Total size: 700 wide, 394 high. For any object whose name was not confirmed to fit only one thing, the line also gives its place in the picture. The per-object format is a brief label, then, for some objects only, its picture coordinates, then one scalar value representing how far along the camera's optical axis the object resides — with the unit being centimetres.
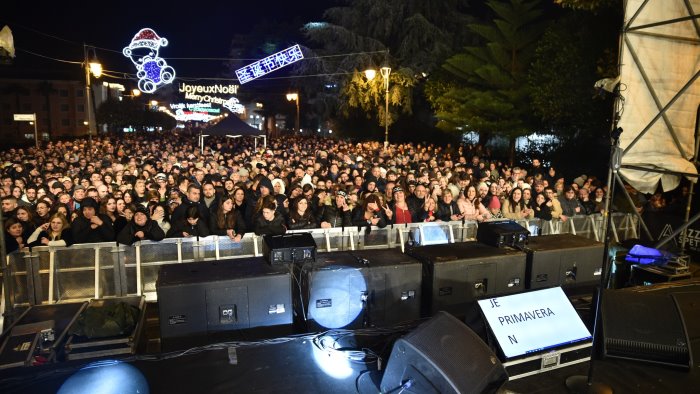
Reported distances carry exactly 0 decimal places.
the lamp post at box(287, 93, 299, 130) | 3044
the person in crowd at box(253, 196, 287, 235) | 664
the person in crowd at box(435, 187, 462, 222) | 851
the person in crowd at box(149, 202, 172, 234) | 692
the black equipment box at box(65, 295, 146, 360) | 423
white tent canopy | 641
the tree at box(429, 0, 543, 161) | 1677
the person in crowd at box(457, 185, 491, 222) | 854
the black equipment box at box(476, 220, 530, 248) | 508
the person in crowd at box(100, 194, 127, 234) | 722
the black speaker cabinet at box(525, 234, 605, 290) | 511
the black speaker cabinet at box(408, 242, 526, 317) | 459
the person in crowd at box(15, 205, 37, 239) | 668
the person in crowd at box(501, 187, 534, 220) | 879
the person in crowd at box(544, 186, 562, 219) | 875
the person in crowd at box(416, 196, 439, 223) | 835
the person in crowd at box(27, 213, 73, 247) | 647
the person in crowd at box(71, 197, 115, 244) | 665
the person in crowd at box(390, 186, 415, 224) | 794
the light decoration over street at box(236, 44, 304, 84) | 2370
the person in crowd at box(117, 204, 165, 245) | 616
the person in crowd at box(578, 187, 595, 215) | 992
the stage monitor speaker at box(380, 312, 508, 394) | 275
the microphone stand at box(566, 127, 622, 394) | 318
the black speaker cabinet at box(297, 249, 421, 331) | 427
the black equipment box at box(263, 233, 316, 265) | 438
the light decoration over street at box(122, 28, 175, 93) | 2125
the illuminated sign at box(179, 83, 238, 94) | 2230
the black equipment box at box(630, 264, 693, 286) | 602
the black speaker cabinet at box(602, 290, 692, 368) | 354
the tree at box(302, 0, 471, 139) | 2566
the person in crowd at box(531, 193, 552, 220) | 859
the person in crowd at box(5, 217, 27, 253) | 595
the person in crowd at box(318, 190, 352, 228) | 780
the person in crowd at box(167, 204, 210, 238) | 672
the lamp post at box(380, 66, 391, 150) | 1719
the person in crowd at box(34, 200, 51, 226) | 707
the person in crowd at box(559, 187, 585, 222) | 938
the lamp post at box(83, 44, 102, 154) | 1730
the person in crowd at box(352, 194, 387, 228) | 739
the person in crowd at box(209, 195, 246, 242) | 691
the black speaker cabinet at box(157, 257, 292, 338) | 390
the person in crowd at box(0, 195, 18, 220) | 717
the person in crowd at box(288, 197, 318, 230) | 750
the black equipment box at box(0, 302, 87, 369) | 389
